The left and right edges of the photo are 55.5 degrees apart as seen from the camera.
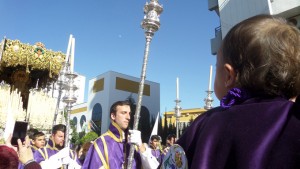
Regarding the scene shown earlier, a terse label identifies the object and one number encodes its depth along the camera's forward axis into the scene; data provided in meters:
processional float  9.33
